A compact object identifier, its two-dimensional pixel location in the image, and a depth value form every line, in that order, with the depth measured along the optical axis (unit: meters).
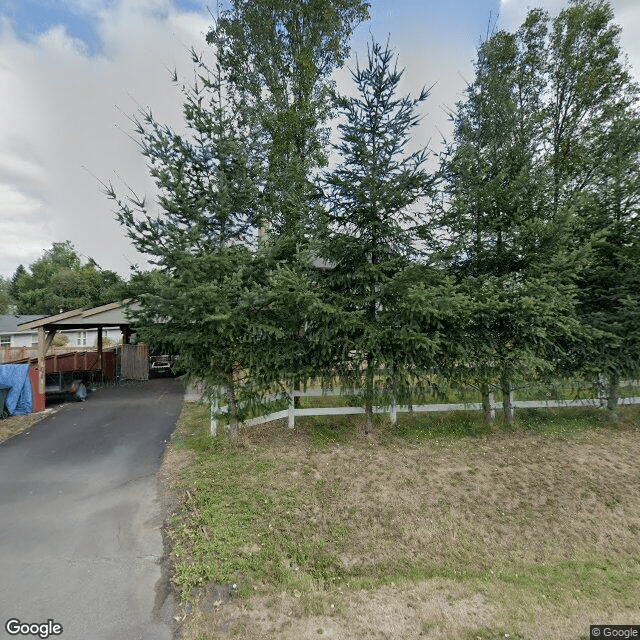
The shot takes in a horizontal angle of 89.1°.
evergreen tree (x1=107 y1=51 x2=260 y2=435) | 5.13
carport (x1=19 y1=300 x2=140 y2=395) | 9.70
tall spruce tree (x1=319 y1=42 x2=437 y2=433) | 5.71
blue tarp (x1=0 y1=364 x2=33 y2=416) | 8.91
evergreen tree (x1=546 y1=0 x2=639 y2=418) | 6.68
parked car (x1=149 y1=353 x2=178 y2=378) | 16.41
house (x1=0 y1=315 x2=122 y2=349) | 28.23
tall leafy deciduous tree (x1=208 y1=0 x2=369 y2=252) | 9.51
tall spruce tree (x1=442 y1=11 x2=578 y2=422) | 5.88
